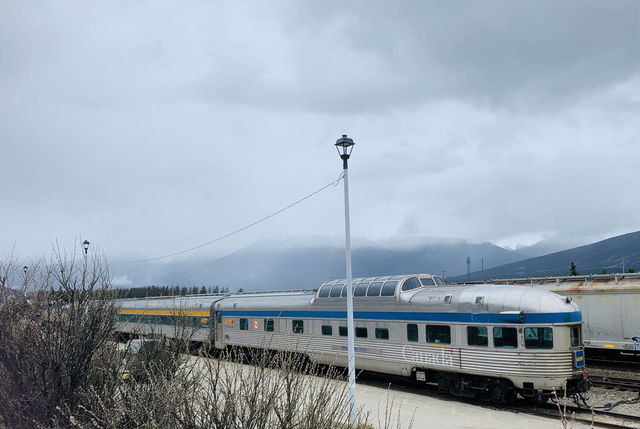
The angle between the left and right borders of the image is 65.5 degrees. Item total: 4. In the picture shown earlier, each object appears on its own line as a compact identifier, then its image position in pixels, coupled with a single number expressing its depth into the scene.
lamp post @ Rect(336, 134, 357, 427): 14.58
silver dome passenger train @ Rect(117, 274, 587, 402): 15.98
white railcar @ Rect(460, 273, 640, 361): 23.02
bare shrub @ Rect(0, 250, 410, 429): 6.45
